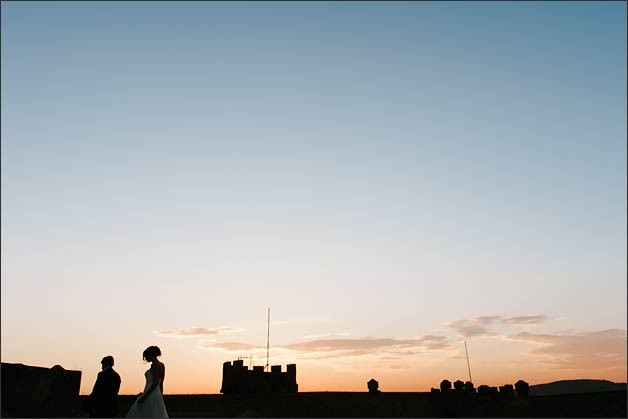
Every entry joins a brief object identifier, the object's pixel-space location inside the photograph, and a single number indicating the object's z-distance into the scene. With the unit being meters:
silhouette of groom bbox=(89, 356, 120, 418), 9.28
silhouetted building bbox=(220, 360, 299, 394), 36.66
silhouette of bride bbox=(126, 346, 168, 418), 9.55
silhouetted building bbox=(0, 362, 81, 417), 10.72
